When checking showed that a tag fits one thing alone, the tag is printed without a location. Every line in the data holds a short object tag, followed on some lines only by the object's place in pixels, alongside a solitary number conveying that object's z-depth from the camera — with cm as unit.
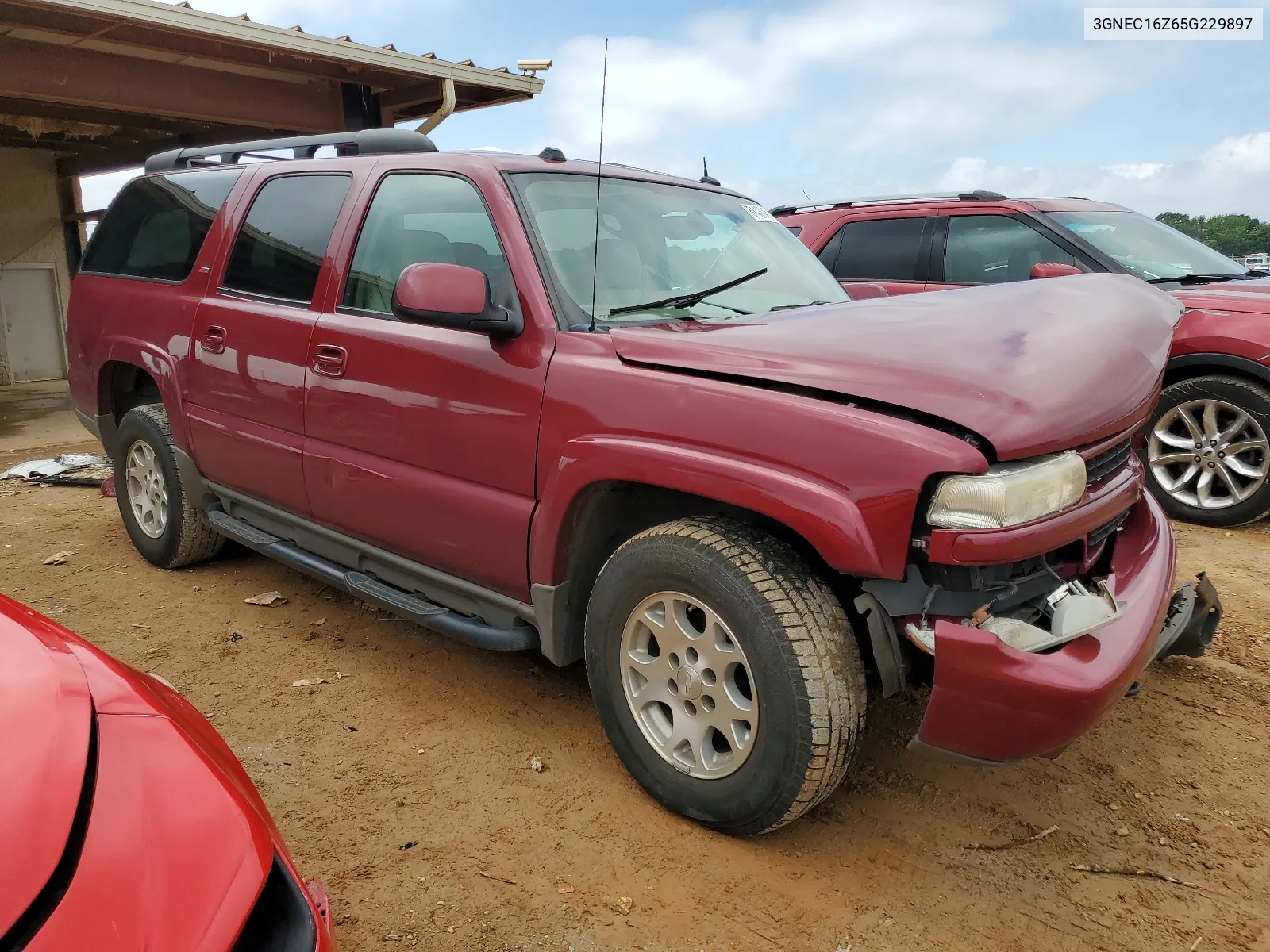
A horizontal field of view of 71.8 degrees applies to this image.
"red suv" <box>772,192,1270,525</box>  505
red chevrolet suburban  201
